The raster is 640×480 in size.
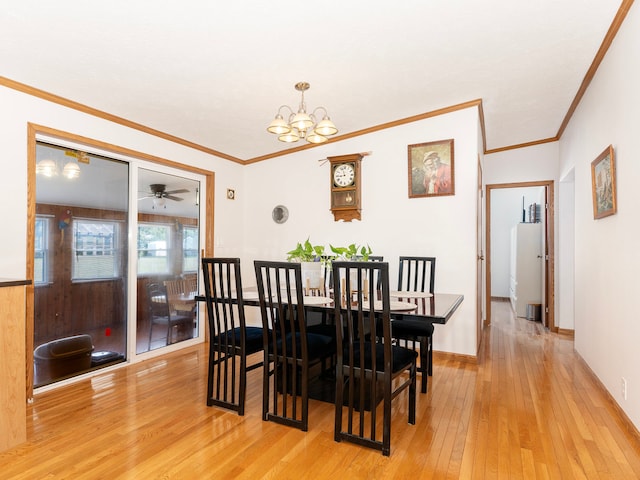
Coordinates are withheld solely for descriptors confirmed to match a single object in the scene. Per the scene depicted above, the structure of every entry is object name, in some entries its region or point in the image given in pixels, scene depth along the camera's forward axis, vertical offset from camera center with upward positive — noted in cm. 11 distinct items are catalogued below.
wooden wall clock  444 +68
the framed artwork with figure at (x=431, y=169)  401 +81
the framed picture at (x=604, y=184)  275 +48
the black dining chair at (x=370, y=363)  209 -70
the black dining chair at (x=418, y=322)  299 -47
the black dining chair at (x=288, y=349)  238 -69
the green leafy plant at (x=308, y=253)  290 -6
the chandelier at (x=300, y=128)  278 +87
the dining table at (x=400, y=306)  228 -40
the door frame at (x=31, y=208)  285 +27
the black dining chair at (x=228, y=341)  263 -69
